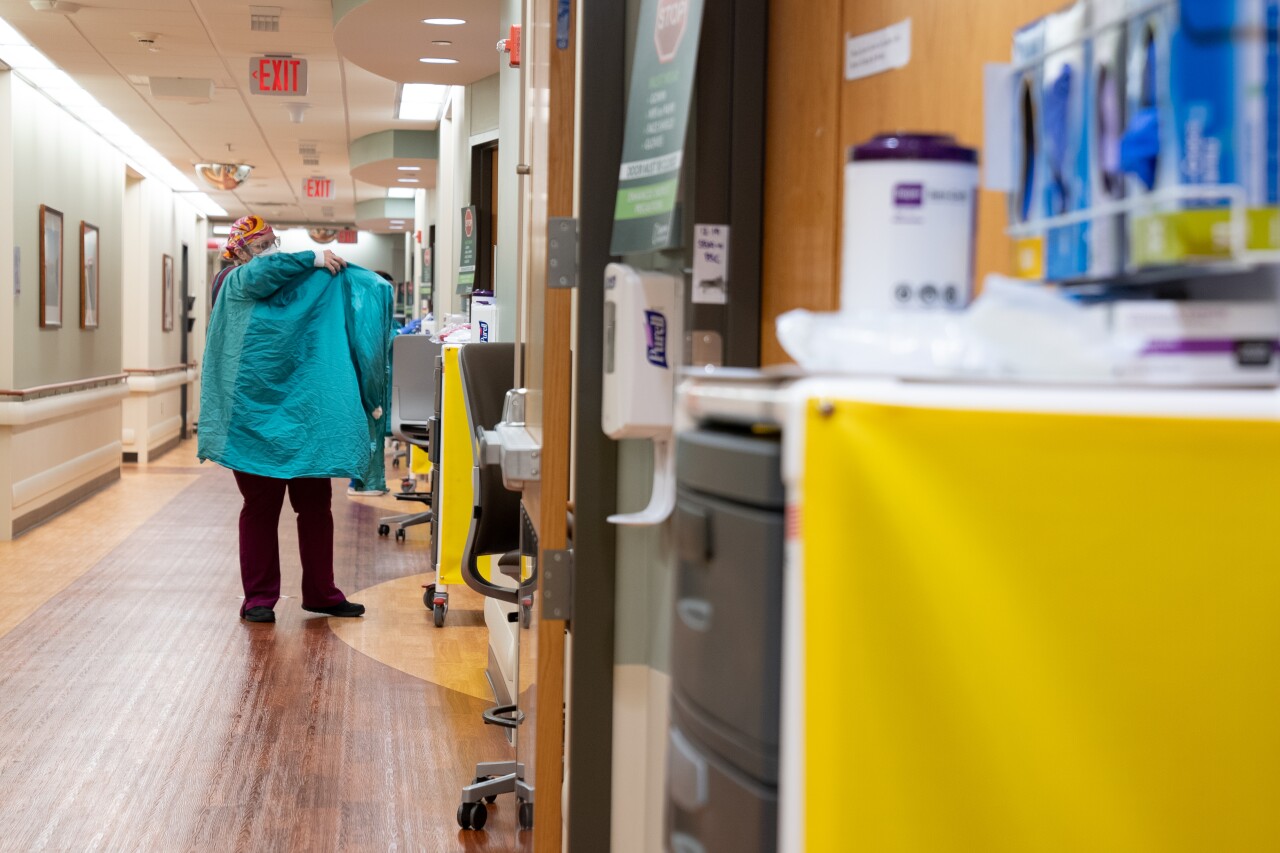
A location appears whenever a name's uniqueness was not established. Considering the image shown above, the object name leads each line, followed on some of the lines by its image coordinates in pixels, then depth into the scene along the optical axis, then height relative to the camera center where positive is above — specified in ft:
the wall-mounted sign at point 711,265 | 6.12 +0.41
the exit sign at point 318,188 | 49.34 +6.19
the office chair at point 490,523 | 10.21 -1.61
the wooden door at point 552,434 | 6.92 -0.46
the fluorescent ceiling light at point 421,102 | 30.76 +6.19
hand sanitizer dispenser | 6.07 -0.05
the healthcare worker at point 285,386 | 16.46 -0.53
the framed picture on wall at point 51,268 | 26.68 +1.58
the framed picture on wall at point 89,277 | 30.63 +1.61
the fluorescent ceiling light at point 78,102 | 24.84 +5.81
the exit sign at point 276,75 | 26.09 +5.56
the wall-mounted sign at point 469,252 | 21.67 +1.64
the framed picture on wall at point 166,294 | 44.88 +1.79
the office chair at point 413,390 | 23.73 -0.80
